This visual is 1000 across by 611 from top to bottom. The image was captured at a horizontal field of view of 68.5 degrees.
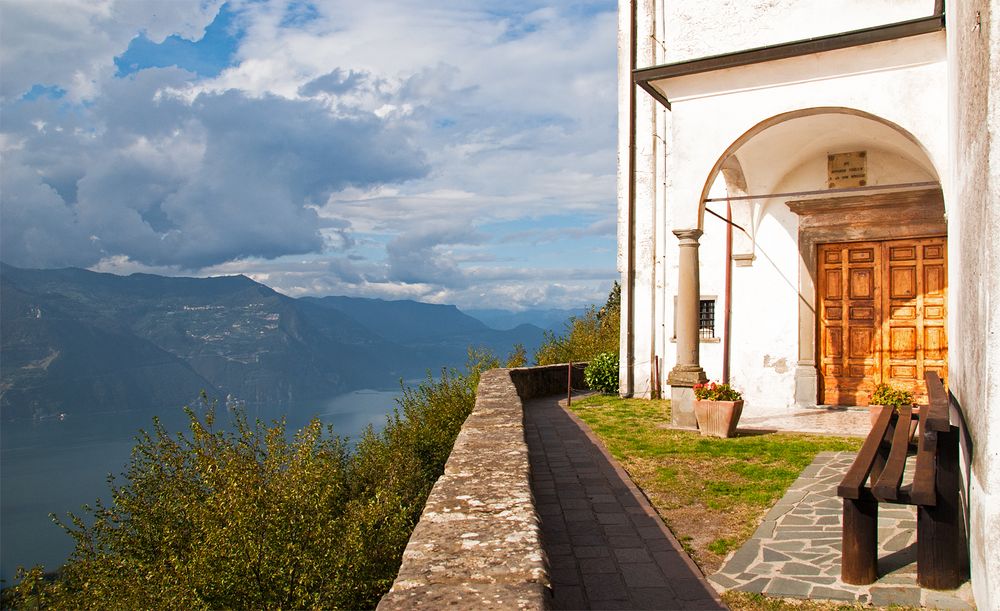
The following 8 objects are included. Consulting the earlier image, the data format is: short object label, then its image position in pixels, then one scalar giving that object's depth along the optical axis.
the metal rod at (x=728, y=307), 12.55
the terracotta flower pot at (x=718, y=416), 8.85
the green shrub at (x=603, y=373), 14.63
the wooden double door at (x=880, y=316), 11.03
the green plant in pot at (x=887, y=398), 7.78
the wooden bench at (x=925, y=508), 3.99
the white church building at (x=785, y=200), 8.63
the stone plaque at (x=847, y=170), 11.38
